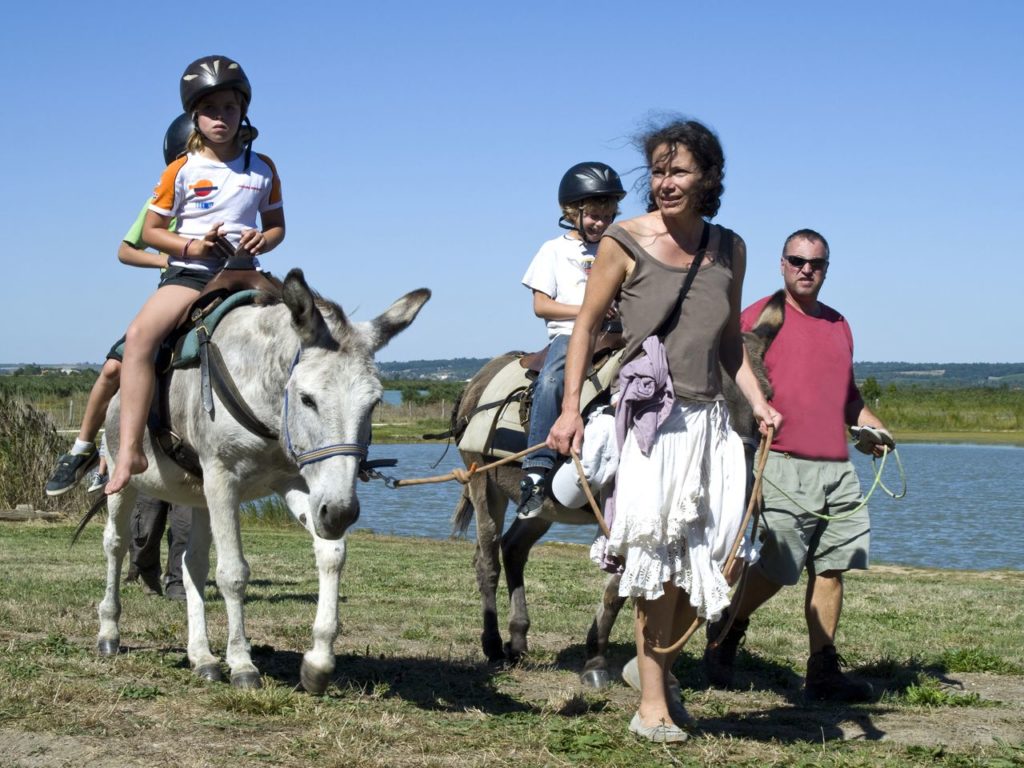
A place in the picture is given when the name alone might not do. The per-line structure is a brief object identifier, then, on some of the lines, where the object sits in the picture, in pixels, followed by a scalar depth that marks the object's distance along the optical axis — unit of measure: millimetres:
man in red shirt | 6867
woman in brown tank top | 5047
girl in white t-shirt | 6348
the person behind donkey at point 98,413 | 6930
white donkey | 5520
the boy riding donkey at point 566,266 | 7316
